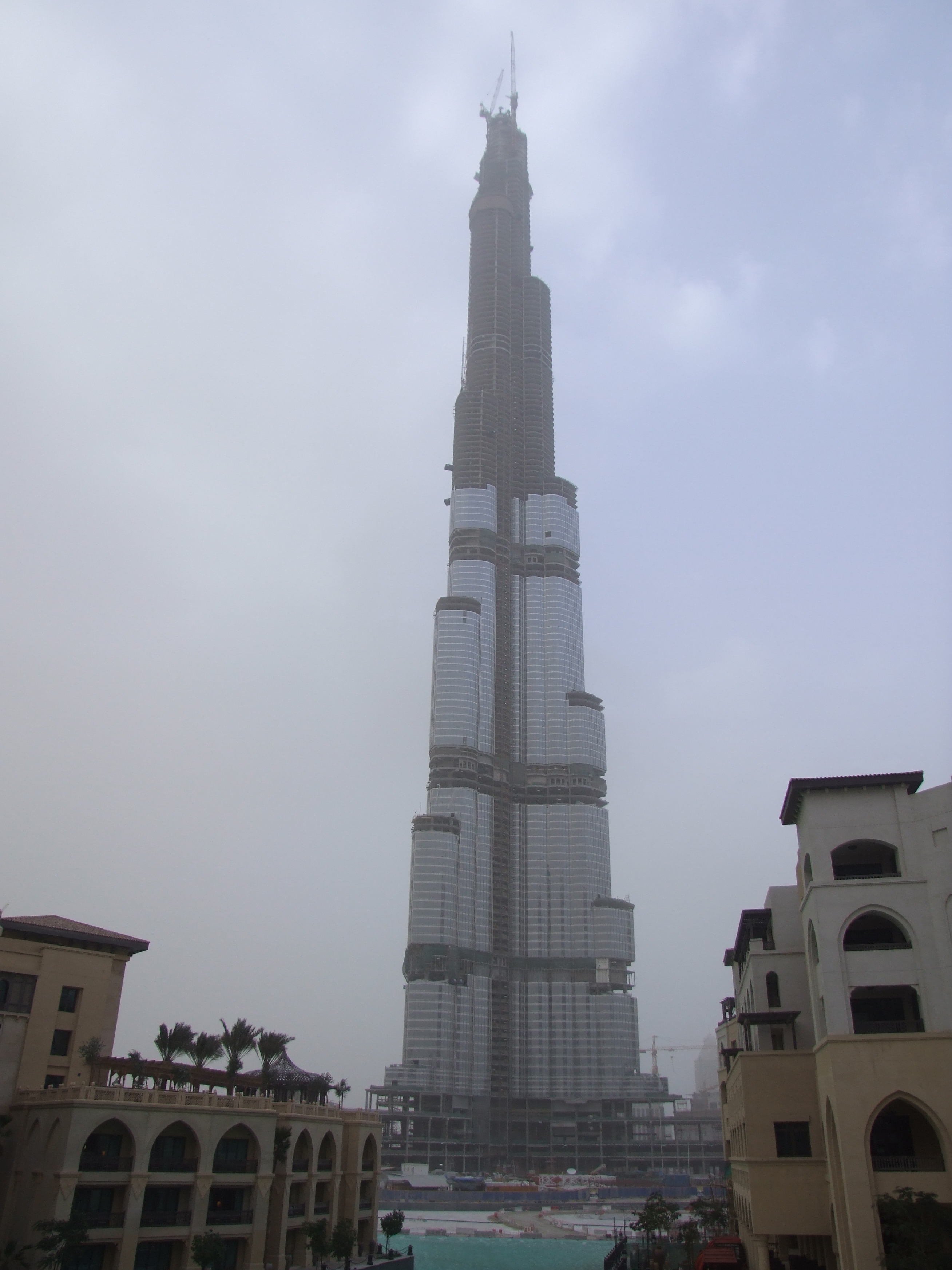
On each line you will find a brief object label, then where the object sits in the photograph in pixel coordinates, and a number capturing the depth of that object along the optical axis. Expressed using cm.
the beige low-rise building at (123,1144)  5503
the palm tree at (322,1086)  7750
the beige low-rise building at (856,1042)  4481
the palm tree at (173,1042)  7012
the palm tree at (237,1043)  7269
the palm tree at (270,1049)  7562
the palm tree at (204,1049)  7194
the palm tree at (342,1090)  8375
